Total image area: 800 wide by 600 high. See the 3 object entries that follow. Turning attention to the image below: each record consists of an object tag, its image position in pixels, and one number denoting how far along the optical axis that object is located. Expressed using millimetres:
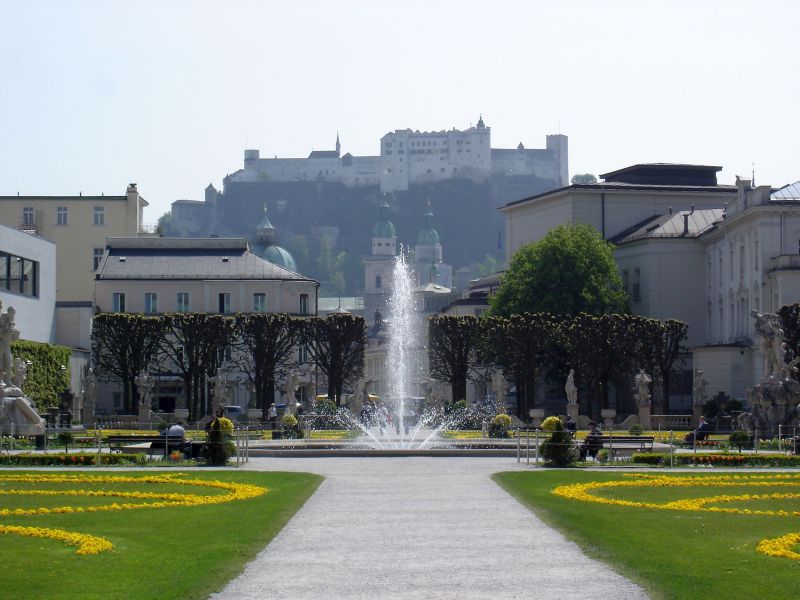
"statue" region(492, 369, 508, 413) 80688
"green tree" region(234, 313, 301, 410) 85125
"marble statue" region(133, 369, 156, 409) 78344
